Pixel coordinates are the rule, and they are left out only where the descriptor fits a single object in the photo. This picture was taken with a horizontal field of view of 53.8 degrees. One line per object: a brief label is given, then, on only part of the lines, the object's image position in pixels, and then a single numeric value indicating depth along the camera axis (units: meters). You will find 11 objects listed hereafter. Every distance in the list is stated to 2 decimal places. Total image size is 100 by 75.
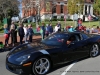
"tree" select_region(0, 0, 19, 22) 17.82
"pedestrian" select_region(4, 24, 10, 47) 6.47
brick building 30.97
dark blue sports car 2.88
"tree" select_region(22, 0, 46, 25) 17.73
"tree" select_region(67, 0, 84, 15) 24.48
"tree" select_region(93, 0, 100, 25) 24.17
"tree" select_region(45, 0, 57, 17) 21.67
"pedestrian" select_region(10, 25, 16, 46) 6.52
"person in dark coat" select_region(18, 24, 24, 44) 6.63
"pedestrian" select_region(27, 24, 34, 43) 7.13
